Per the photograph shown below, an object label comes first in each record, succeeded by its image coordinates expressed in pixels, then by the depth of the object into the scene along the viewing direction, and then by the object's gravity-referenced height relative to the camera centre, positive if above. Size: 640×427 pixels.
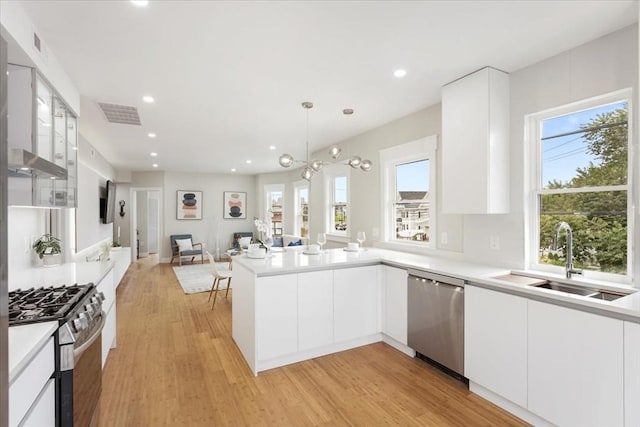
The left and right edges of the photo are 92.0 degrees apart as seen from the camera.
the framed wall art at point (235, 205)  9.76 +0.32
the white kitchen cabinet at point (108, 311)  2.69 -0.92
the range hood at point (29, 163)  1.15 +0.22
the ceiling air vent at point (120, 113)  3.57 +1.26
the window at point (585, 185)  2.19 +0.23
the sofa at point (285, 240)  8.08 -0.66
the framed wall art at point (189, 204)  9.07 +0.32
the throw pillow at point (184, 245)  8.41 -0.82
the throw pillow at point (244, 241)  9.01 -0.78
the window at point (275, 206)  9.06 +0.27
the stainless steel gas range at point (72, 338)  1.51 -0.67
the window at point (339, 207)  5.33 +0.15
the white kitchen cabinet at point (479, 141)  2.67 +0.66
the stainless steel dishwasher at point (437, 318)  2.54 -0.91
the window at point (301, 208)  7.73 +0.18
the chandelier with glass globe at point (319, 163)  3.36 +0.59
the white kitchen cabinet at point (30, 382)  1.10 -0.67
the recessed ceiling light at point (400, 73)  2.70 +1.27
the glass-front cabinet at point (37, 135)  1.84 +0.54
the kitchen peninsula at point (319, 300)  2.73 -0.82
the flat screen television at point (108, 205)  6.10 +0.20
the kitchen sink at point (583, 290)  2.02 -0.53
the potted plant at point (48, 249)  2.76 -0.31
